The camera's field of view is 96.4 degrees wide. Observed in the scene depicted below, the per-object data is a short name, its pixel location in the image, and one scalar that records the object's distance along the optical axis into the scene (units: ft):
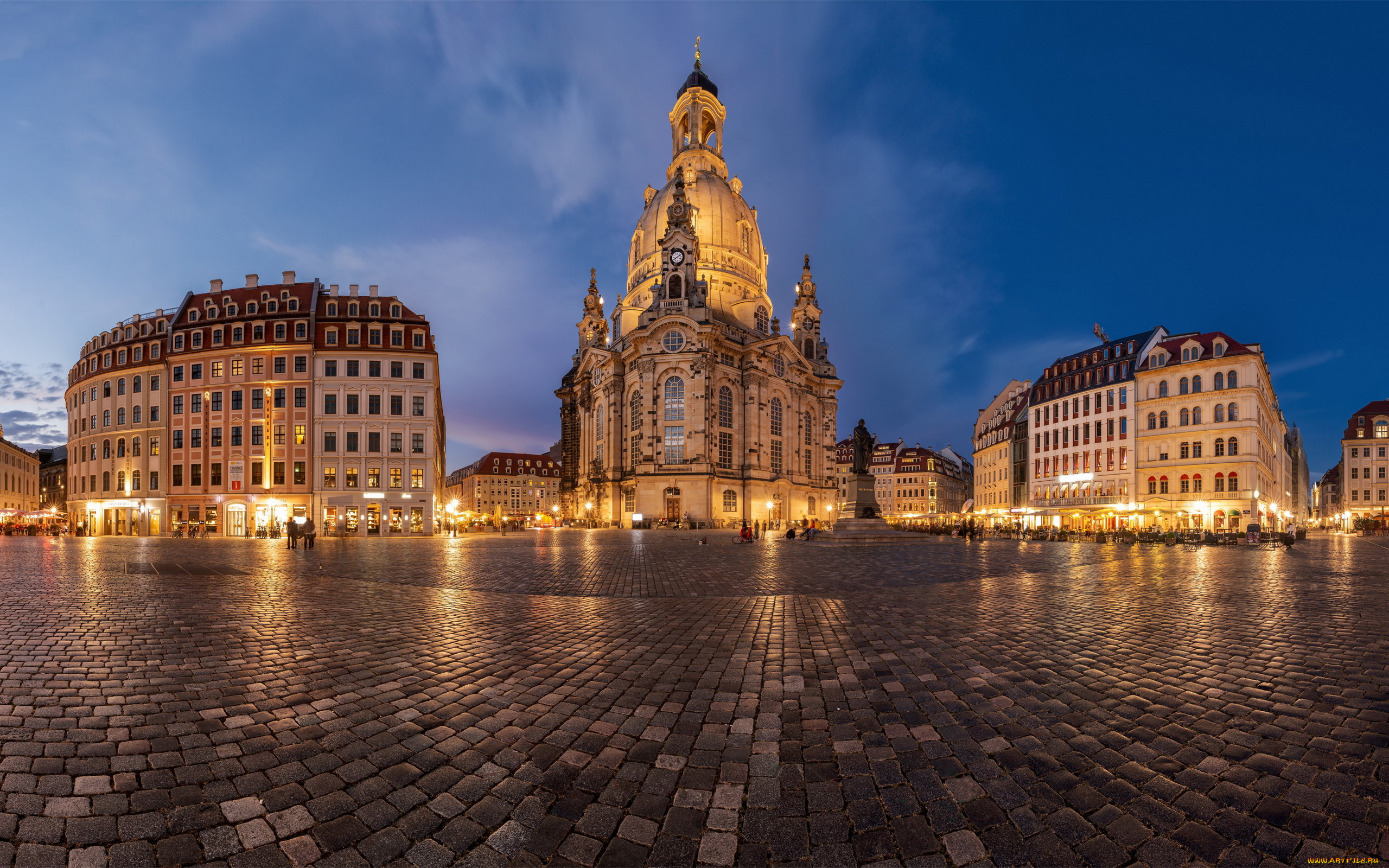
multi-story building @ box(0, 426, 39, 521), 259.60
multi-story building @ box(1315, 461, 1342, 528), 324.80
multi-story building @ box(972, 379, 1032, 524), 271.49
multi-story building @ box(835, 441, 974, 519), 424.05
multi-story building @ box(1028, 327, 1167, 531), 201.77
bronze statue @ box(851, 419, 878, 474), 118.01
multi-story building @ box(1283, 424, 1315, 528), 312.91
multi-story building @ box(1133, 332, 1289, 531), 178.50
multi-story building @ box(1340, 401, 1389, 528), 256.11
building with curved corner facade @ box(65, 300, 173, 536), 167.73
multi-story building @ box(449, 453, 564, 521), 440.04
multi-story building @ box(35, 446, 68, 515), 319.88
